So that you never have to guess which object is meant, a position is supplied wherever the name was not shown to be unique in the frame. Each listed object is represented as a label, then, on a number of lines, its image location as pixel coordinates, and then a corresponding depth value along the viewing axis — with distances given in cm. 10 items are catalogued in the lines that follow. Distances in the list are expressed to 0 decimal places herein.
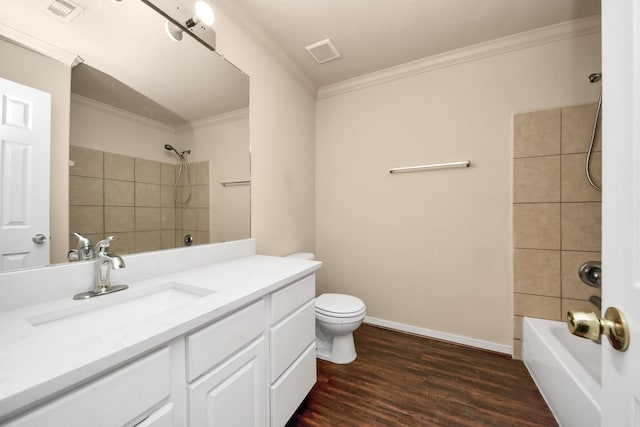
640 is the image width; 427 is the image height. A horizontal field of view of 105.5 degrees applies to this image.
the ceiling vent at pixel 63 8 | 86
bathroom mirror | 90
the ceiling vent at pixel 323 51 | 186
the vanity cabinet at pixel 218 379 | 51
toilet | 165
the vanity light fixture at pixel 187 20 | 119
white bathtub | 106
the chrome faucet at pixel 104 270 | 87
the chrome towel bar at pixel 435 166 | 192
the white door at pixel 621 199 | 38
